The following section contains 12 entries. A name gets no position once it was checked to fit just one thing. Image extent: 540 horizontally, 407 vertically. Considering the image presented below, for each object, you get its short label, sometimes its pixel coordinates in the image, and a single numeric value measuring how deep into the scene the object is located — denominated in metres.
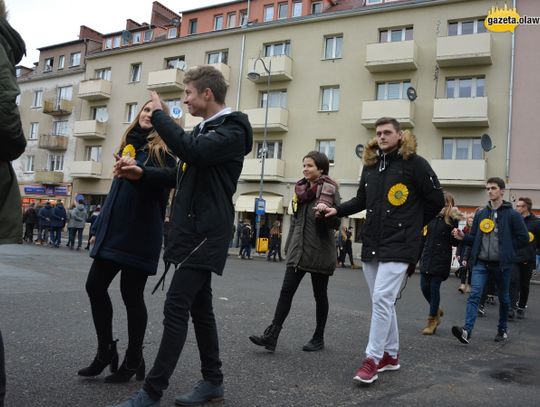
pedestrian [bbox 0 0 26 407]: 2.40
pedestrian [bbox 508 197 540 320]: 9.12
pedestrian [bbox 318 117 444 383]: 4.26
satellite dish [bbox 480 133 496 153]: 23.86
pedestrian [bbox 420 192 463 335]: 6.87
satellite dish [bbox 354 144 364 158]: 27.56
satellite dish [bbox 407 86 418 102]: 26.25
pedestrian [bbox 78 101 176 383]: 3.55
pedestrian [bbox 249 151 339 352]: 5.11
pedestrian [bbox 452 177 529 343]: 6.36
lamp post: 26.97
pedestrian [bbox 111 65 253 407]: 3.05
